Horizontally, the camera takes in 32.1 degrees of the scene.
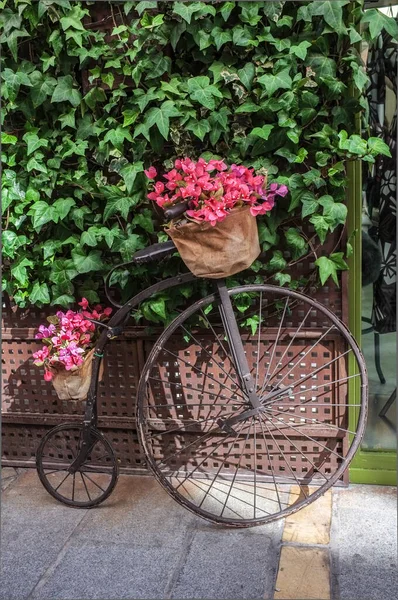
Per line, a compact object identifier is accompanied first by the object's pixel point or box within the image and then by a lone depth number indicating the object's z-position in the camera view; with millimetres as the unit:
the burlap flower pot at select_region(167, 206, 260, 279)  2793
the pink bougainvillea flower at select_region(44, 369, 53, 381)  3154
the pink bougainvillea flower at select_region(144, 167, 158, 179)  2919
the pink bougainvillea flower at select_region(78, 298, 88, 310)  3281
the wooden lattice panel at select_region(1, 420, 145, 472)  3619
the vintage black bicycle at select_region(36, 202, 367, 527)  3066
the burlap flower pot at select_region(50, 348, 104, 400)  3174
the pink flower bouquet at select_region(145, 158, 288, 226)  2752
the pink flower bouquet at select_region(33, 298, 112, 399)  3123
